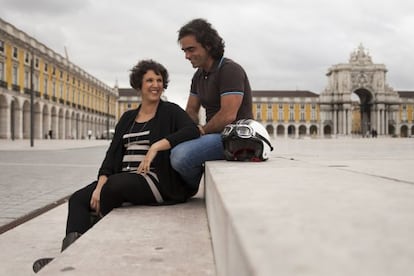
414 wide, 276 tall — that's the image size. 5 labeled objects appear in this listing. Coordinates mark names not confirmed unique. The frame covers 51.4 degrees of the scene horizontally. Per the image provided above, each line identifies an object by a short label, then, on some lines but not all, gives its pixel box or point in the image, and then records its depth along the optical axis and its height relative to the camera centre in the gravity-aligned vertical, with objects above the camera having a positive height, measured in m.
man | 2.54 +0.31
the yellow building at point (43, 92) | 28.06 +4.18
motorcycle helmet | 2.44 +0.00
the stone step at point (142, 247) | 1.40 -0.41
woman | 2.36 -0.11
